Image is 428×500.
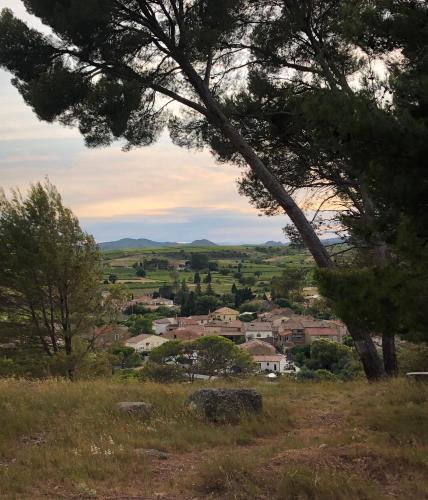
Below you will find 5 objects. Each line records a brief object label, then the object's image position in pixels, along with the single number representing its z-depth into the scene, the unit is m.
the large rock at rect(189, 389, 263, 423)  6.41
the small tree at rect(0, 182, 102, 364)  14.16
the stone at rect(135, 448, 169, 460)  5.13
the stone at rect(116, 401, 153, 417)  6.55
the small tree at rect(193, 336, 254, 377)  27.77
